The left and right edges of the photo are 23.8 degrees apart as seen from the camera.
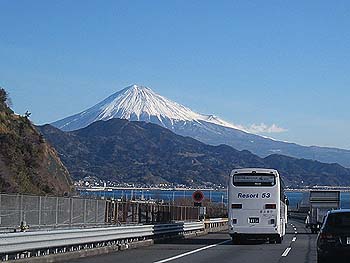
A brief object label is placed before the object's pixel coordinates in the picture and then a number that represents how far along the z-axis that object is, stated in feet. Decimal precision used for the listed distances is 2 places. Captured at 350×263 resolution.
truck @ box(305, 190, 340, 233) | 202.08
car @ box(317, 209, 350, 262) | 70.28
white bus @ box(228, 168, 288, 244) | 120.16
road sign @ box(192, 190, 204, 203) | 172.45
